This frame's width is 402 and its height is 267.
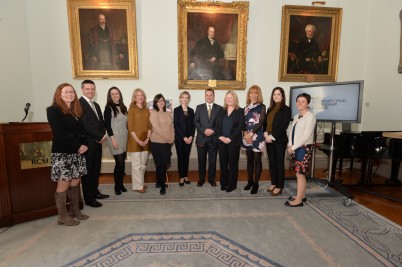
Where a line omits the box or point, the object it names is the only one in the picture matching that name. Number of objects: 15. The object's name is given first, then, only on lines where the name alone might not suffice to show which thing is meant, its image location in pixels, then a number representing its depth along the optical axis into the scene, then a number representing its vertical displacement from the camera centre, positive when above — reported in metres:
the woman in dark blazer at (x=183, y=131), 4.45 -0.61
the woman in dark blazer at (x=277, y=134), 3.87 -0.58
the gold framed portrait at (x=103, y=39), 5.04 +1.34
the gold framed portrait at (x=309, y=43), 5.47 +1.35
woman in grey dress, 3.86 -0.44
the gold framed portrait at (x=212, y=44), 5.25 +1.28
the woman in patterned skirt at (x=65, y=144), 2.84 -0.57
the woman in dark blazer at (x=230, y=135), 4.11 -0.64
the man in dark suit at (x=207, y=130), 4.34 -0.57
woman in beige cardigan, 4.05 -0.60
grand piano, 3.94 -0.88
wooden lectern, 3.01 -1.01
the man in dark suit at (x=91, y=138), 3.44 -0.59
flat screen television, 3.90 -0.01
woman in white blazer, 3.43 -0.65
